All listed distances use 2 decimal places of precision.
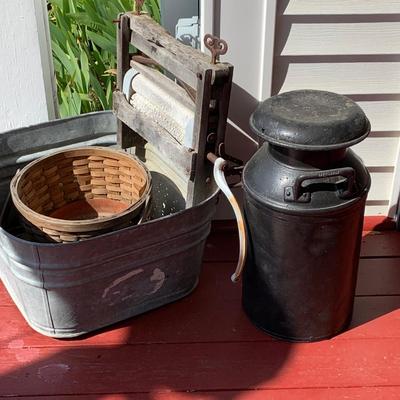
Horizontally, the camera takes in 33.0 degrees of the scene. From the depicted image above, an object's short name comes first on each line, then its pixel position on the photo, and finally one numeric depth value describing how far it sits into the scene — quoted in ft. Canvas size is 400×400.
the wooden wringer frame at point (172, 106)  6.70
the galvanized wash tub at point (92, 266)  6.41
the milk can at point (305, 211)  6.00
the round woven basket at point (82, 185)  7.22
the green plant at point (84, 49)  8.93
